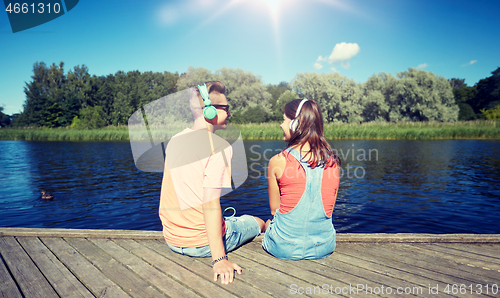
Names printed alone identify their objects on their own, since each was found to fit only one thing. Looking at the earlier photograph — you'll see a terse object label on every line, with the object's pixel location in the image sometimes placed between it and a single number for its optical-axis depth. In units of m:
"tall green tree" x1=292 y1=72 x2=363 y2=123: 45.47
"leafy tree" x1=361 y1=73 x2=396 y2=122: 44.12
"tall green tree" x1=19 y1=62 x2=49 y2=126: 53.50
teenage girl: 2.57
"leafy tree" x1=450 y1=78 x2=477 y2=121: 49.03
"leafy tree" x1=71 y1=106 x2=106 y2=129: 47.28
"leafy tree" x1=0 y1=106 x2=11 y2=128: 72.23
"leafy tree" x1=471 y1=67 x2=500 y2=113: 49.41
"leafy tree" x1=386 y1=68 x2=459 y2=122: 40.81
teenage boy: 2.28
